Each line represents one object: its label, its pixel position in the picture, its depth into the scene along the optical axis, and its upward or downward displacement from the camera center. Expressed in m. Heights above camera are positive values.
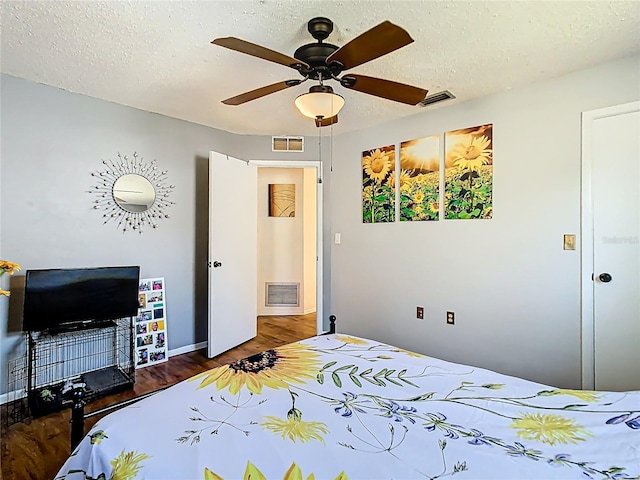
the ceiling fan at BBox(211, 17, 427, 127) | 1.58 +0.85
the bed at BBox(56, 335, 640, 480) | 0.92 -0.58
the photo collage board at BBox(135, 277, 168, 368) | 3.32 -0.82
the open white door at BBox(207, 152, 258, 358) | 3.57 -0.15
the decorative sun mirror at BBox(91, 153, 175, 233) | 3.12 +0.43
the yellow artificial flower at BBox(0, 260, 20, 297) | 1.48 -0.12
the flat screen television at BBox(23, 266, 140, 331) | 2.51 -0.45
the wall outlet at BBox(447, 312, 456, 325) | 3.23 -0.72
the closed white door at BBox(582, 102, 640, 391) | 2.36 -0.06
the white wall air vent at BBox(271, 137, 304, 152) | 4.21 +1.13
